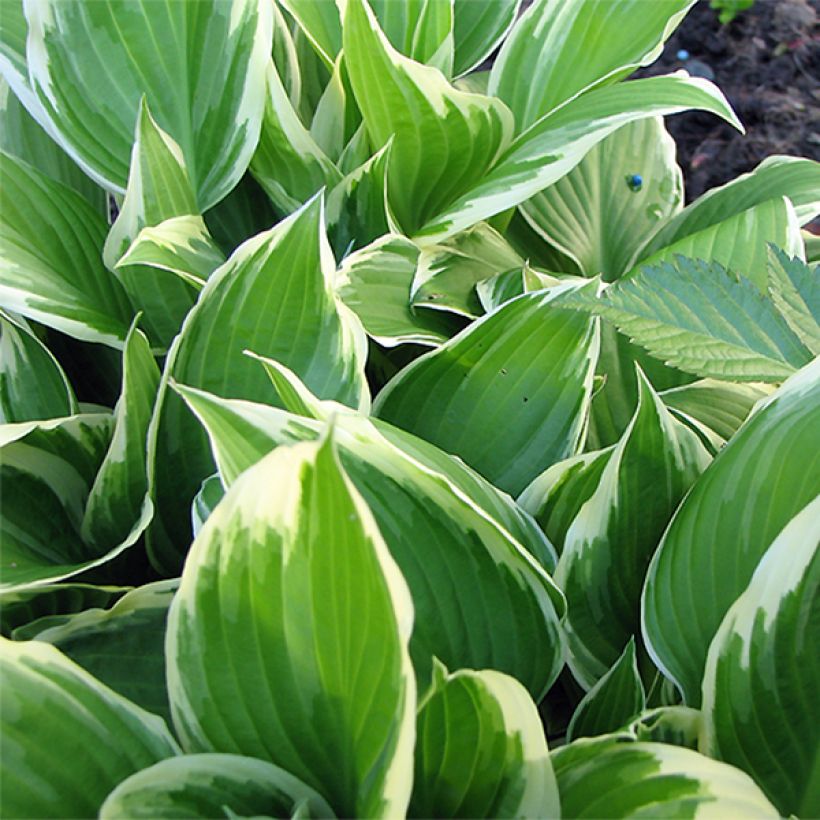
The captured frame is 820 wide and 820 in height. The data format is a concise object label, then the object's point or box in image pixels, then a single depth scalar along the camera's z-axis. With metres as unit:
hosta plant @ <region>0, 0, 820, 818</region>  0.41
